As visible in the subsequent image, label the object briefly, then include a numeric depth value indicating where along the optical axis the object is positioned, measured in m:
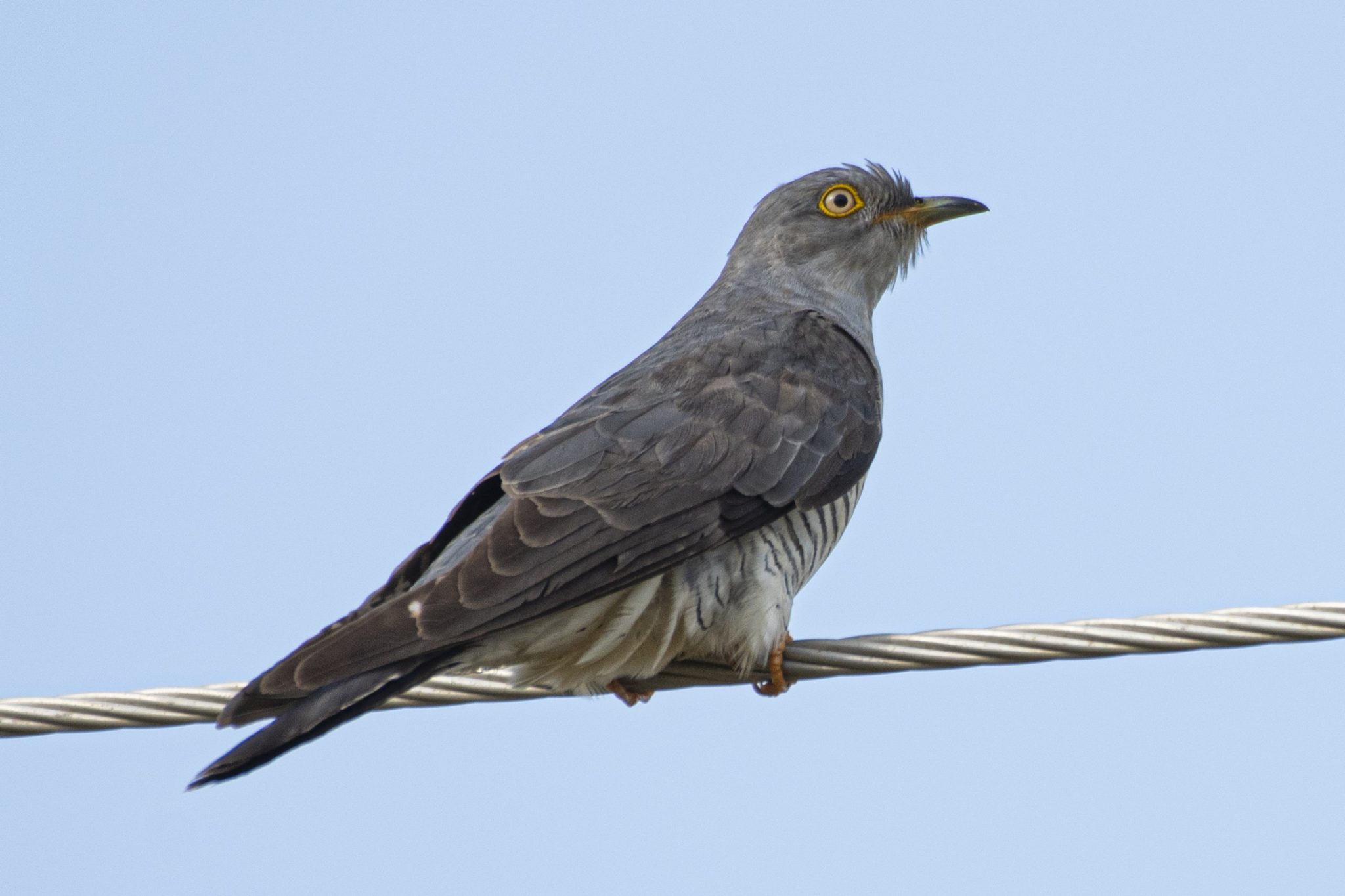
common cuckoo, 7.68
